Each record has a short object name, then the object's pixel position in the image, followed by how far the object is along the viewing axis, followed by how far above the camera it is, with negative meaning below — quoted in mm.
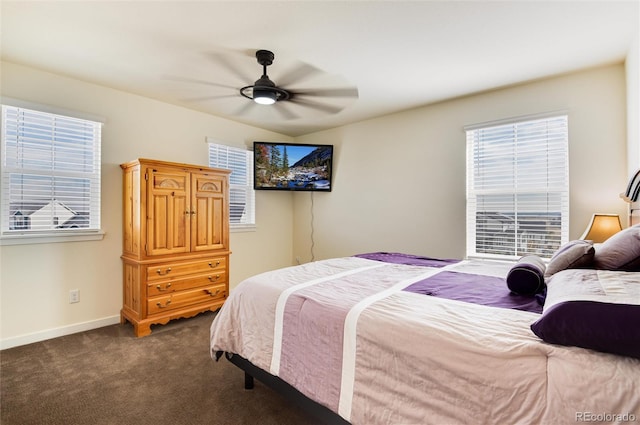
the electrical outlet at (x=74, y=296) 3013 -871
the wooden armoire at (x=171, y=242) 2994 -338
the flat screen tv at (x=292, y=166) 4398 +709
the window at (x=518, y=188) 2965 +263
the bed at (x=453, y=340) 902 -512
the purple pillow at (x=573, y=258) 1621 -266
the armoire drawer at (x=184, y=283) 3033 -797
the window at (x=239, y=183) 4332 +464
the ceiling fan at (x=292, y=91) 2465 +1165
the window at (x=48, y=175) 2707 +377
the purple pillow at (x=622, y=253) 1454 -215
